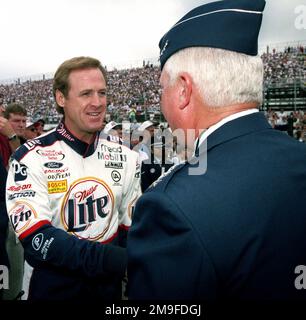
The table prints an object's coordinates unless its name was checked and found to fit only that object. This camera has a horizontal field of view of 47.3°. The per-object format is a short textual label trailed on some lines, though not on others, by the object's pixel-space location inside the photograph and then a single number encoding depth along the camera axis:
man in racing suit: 1.70
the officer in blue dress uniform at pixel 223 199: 0.91
